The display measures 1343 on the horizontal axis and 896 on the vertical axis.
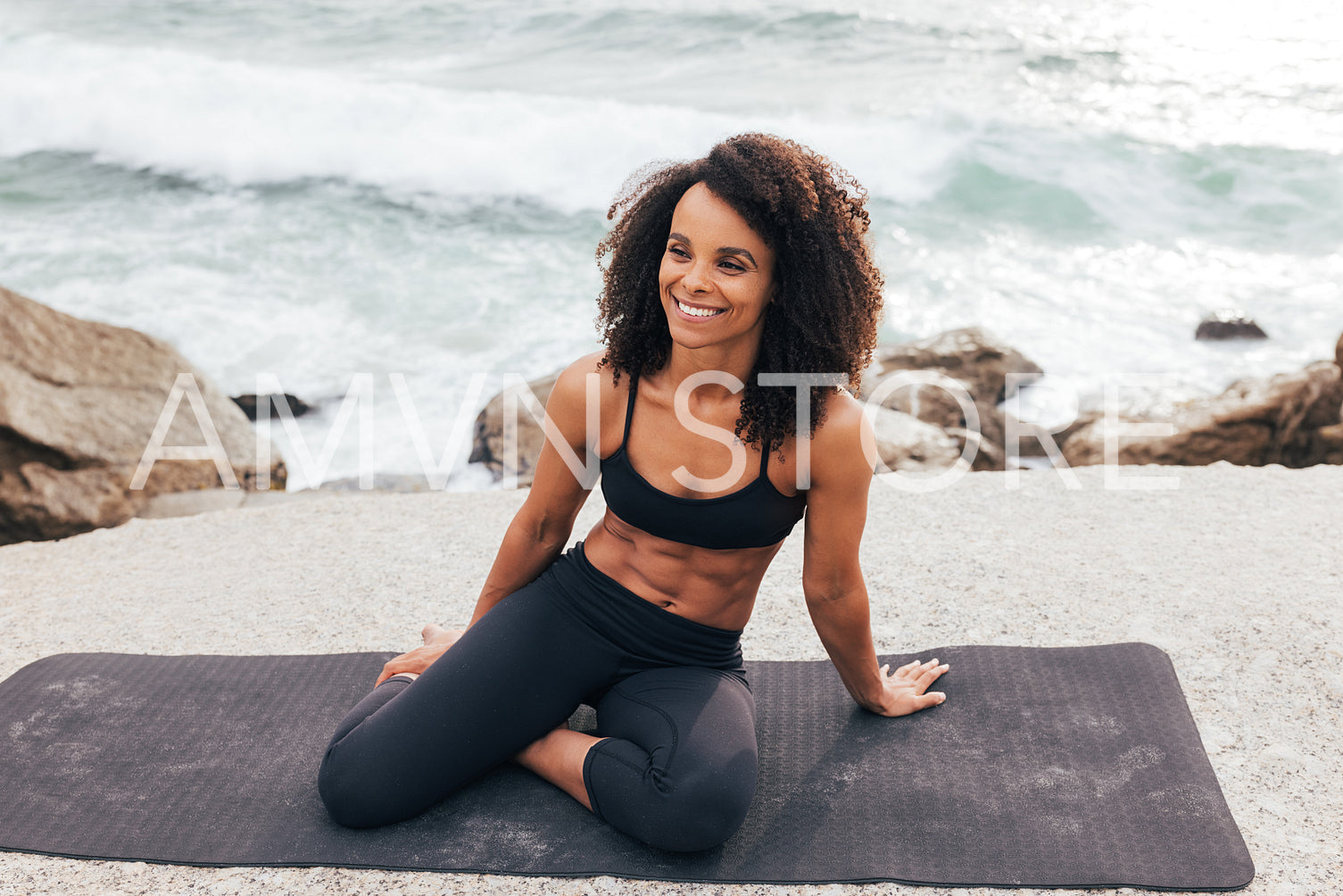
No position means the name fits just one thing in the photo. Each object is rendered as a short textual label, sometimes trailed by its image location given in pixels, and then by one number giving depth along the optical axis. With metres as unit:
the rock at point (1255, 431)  5.66
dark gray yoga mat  2.20
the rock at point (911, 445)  5.28
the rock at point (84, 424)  4.55
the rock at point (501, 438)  6.04
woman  2.10
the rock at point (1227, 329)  9.19
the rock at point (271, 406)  7.49
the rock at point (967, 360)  7.04
